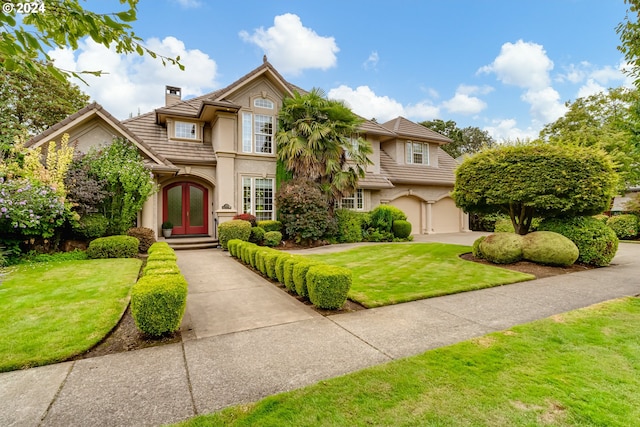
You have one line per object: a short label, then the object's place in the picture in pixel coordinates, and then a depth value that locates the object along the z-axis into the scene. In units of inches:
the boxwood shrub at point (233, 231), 491.2
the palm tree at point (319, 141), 552.1
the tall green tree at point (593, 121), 874.2
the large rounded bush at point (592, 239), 360.5
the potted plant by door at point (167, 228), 548.4
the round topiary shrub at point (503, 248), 368.8
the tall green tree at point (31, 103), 783.1
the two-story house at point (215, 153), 546.9
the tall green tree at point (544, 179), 341.1
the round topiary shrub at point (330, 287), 207.6
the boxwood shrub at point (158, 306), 160.1
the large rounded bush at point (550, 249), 347.9
